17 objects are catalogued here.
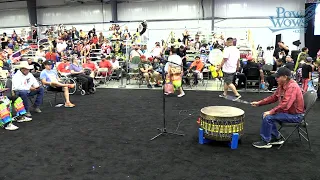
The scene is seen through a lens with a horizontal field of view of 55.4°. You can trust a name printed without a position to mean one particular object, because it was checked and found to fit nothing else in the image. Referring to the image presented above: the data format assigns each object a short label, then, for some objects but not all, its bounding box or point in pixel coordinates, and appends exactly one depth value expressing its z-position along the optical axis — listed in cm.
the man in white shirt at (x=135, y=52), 1110
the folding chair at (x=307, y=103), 404
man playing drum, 394
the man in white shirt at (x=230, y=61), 708
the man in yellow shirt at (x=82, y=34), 1606
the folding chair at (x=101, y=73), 1032
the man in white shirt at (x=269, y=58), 1092
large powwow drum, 407
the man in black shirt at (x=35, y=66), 1020
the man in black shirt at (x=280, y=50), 1112
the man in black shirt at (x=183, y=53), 1105
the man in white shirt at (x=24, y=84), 586
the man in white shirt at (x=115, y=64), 1095
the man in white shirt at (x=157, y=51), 1249
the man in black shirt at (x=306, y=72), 730
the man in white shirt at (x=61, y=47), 1412
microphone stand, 482
